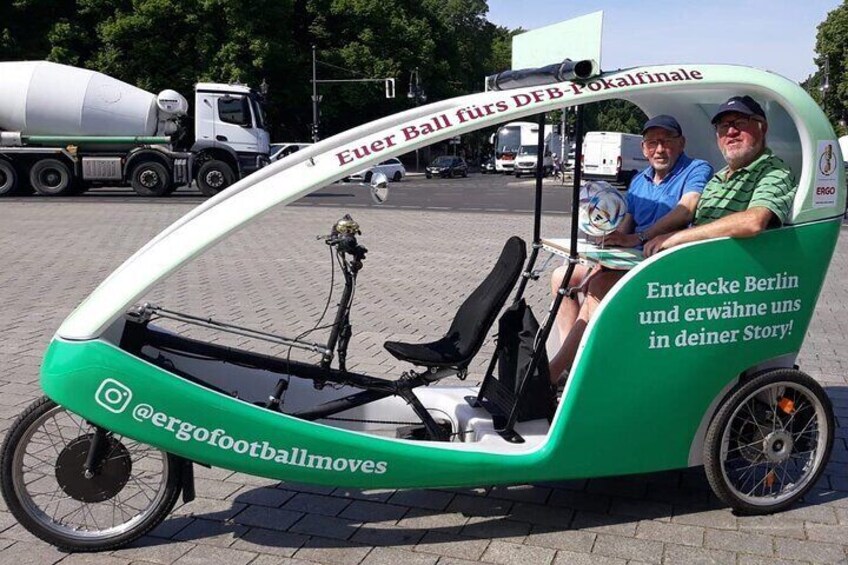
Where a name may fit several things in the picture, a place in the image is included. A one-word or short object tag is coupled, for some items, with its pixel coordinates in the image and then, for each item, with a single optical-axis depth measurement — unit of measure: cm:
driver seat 364
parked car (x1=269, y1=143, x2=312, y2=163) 3029
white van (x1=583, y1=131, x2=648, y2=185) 3566
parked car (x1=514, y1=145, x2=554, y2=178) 4380
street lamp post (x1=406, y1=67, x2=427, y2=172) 4462
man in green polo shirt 346
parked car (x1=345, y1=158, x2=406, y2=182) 3872
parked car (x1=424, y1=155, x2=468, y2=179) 4681
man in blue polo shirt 394
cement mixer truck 2311
